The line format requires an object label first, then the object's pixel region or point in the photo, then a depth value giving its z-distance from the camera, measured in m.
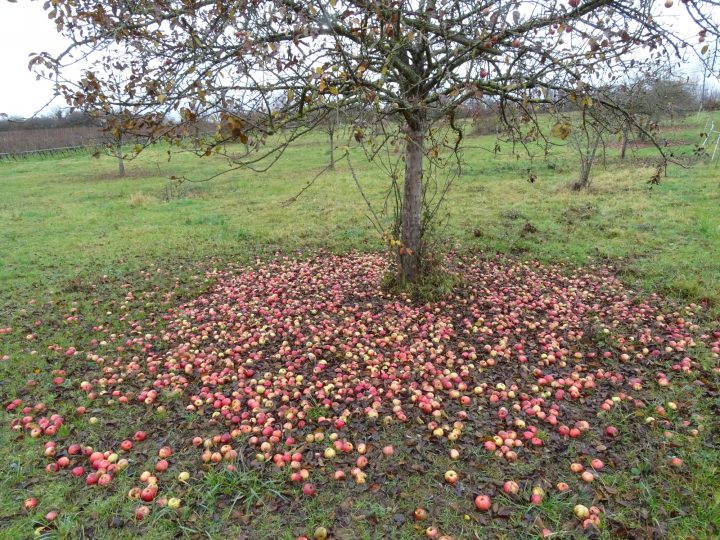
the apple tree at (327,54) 2.86
